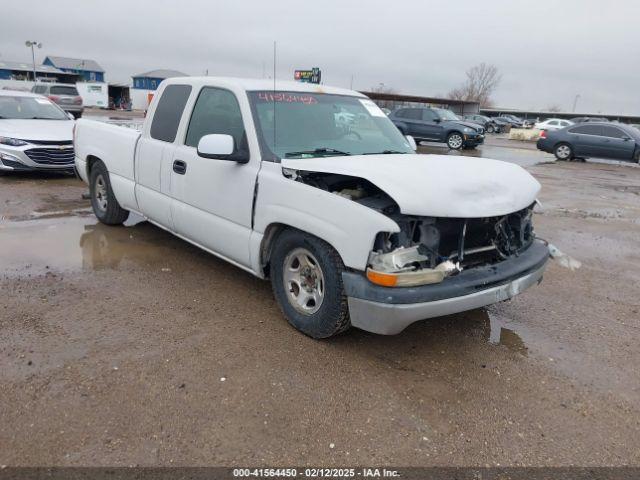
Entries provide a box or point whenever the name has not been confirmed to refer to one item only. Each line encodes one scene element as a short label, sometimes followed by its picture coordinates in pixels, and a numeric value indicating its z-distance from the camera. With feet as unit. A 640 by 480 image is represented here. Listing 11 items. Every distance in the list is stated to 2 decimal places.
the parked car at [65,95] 85.61
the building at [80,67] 257.96
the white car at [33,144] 29.55
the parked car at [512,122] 171.38
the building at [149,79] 187.42
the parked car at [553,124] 125.03
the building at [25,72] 221.87
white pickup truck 10.25
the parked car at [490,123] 146.20
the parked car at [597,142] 61.52
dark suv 70.85
